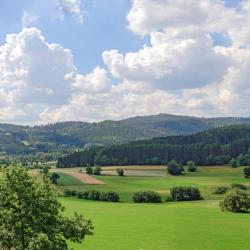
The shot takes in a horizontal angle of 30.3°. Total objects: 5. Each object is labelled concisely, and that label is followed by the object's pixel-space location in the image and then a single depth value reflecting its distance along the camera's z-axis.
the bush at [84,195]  148.12
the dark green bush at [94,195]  146.38
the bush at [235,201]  112.38
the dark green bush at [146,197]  141.00
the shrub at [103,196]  143.65
